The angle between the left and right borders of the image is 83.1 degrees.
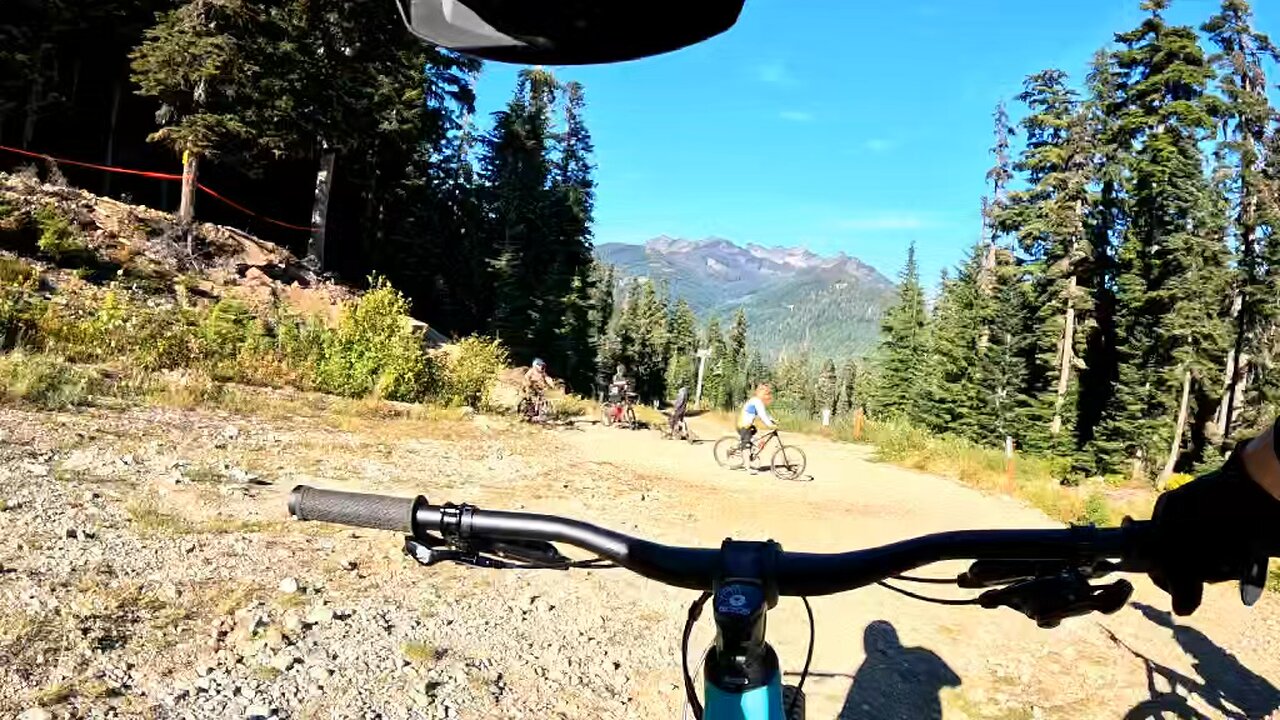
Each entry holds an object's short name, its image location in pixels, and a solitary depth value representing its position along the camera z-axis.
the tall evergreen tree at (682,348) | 83.25
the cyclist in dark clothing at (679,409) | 18.80
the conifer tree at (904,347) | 52.44
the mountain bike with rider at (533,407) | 17.83
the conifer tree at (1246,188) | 25.62
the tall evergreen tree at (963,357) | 39.38
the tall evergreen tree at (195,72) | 20.16
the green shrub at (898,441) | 18.38
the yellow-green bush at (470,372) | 16.39
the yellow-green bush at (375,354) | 14.05
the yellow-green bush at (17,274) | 12.84
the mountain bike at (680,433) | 19.70
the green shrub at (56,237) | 15.07
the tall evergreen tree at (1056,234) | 31.97
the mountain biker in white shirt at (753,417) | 14.04
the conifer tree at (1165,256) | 26.34
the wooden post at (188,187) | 20.77
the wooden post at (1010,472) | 14.43
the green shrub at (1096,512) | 10.91
